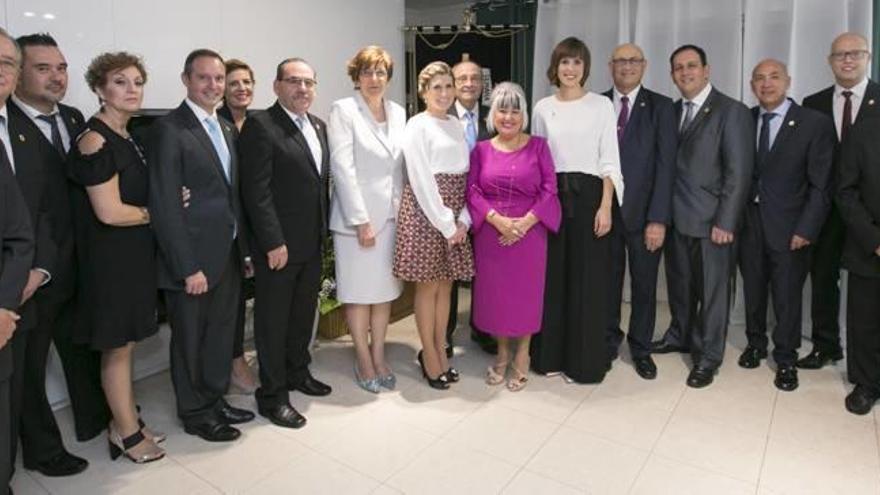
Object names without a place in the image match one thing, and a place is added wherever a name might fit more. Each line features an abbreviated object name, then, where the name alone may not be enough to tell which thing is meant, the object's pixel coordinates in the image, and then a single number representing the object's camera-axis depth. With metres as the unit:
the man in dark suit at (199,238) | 2.25
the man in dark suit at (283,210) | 2.49
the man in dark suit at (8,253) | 1.69
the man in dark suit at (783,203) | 2.91
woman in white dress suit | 2.73
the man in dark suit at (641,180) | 3.06
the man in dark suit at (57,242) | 2.20
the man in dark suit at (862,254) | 2.61
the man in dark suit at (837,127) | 2.95
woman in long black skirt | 2.87
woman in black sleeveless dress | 2.12
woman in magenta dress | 2.79
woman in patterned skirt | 2.72
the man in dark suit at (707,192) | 2.93
